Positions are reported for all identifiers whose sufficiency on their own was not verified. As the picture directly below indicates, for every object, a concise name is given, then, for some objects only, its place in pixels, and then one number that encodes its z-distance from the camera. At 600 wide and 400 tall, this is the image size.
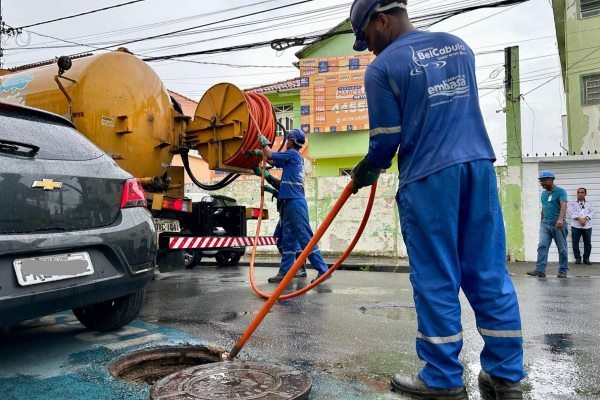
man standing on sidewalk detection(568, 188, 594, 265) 10.20
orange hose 2.87
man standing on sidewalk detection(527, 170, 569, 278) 8.23
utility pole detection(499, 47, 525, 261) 10.88
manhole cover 2.34
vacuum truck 5.41
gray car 2.56
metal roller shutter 10.70
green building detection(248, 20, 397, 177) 20.45
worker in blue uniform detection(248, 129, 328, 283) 6.54
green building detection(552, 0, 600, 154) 17.98
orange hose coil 6.33
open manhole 2.96
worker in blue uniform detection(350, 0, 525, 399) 2.33
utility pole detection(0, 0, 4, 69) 17.96
